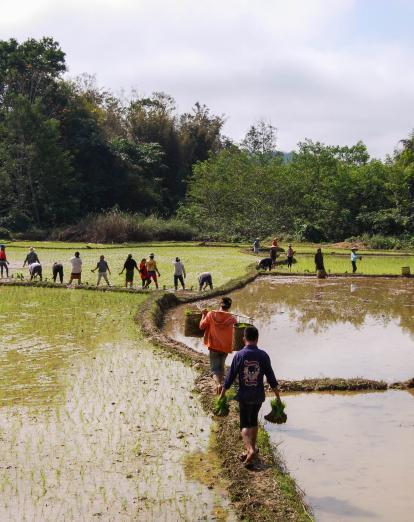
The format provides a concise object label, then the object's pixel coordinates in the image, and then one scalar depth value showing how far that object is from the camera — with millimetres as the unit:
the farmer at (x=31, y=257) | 23766
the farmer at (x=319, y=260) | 25984
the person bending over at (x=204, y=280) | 20781
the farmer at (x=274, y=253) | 29694
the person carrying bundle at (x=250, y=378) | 7238
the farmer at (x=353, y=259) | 27225
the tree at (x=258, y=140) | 90312
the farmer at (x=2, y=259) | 24344
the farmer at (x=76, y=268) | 21703
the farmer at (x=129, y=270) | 21812
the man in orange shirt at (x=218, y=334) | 9258
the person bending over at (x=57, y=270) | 22562
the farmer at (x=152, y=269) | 21469
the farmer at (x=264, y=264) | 27797
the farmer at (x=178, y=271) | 20900
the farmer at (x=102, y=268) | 21984
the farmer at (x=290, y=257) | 29188
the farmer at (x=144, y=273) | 21703
